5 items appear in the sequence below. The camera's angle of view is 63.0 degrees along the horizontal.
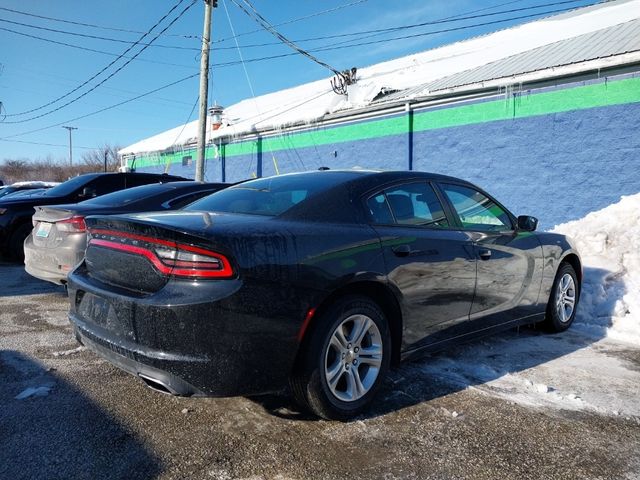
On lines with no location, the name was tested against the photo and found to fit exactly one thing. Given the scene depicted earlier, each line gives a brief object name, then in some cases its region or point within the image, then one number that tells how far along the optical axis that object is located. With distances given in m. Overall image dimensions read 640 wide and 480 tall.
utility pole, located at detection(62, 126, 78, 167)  77.47
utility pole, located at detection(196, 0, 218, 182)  14.29
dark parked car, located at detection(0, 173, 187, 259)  8.58
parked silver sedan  5.29
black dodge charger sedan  2.64
